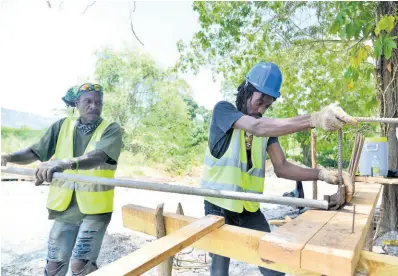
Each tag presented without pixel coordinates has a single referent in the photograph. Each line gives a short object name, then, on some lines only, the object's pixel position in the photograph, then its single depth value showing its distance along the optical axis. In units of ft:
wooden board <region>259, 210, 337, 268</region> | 3.69
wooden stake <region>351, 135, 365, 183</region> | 8.48
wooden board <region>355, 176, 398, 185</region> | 11.29
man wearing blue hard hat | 6.76
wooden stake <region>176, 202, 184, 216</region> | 8.74
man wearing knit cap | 7.67
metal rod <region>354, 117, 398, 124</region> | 4.86
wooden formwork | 3.49
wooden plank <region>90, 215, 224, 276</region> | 3.25
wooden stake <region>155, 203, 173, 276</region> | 5.63
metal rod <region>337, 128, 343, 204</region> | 5.37
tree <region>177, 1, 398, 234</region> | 19.62
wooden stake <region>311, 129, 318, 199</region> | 15.08
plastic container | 13.23
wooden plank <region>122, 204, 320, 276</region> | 4.13
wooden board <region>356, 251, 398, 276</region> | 3.52
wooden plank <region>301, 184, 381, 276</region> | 3.45
